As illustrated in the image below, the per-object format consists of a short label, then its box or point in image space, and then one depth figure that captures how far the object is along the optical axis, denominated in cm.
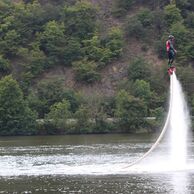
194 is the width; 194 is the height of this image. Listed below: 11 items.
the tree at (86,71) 17088
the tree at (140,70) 16762
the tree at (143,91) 15612
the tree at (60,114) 14850
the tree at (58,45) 17962
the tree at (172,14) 18870
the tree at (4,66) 17608
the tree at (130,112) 14625
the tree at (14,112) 14800
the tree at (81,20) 18638
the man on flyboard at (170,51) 6167
